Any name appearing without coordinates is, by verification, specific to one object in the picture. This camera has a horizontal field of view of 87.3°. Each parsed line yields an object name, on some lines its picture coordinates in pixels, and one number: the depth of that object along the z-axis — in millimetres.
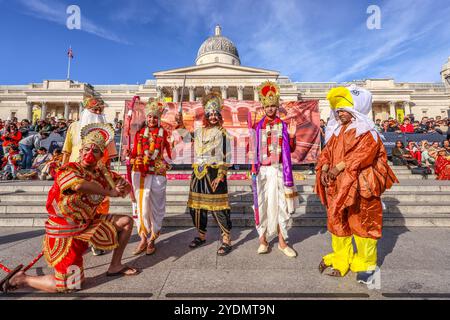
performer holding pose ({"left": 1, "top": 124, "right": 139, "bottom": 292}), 2486
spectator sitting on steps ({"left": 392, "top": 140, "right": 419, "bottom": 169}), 9875
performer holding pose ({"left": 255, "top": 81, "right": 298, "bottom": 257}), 3626
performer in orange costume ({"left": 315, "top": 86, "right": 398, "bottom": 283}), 2676
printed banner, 10094
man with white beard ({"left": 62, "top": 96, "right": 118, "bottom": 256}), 3983
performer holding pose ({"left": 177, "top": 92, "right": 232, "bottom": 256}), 3824
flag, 47969
